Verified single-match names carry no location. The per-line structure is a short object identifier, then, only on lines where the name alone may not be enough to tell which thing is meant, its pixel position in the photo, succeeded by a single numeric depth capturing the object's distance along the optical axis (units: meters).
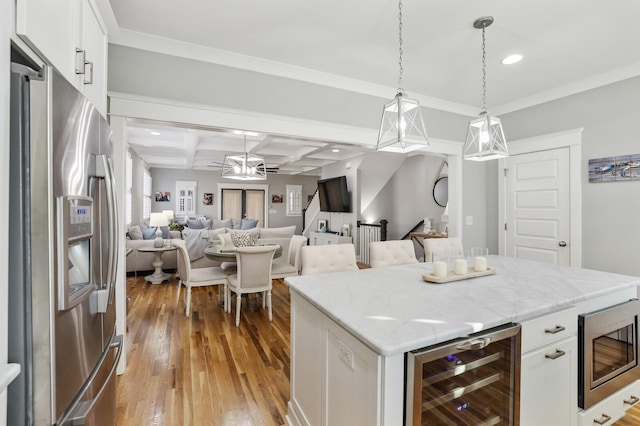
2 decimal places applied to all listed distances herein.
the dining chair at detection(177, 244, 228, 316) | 3.57
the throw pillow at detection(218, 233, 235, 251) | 4.46
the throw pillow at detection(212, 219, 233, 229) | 9.23
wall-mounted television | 7.08
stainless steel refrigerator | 0.88
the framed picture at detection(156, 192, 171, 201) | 9.38
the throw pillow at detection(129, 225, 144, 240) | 5.55
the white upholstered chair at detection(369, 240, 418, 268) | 2.73
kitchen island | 1.10
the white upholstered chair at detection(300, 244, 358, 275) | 2.39
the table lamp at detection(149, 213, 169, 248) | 5.45
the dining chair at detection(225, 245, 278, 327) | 3.43
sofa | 5.42
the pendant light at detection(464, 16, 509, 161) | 2.16
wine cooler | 1.08
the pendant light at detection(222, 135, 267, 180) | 5.62
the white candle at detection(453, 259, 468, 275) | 2.05
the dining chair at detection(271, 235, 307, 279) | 4.23
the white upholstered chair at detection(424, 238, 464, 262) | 3.05
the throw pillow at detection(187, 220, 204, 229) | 8.12
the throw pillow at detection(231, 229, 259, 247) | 4.67
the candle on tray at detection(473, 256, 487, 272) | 2.17
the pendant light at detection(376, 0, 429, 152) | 1.83
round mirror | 6.62
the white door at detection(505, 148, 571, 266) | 3.56
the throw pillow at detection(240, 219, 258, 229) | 9.02
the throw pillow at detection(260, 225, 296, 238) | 6.07
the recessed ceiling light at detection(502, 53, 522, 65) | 2.80
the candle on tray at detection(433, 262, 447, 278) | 1.96
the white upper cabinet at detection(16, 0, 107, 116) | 0.98
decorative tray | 1.91
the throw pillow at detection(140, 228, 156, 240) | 5.85
